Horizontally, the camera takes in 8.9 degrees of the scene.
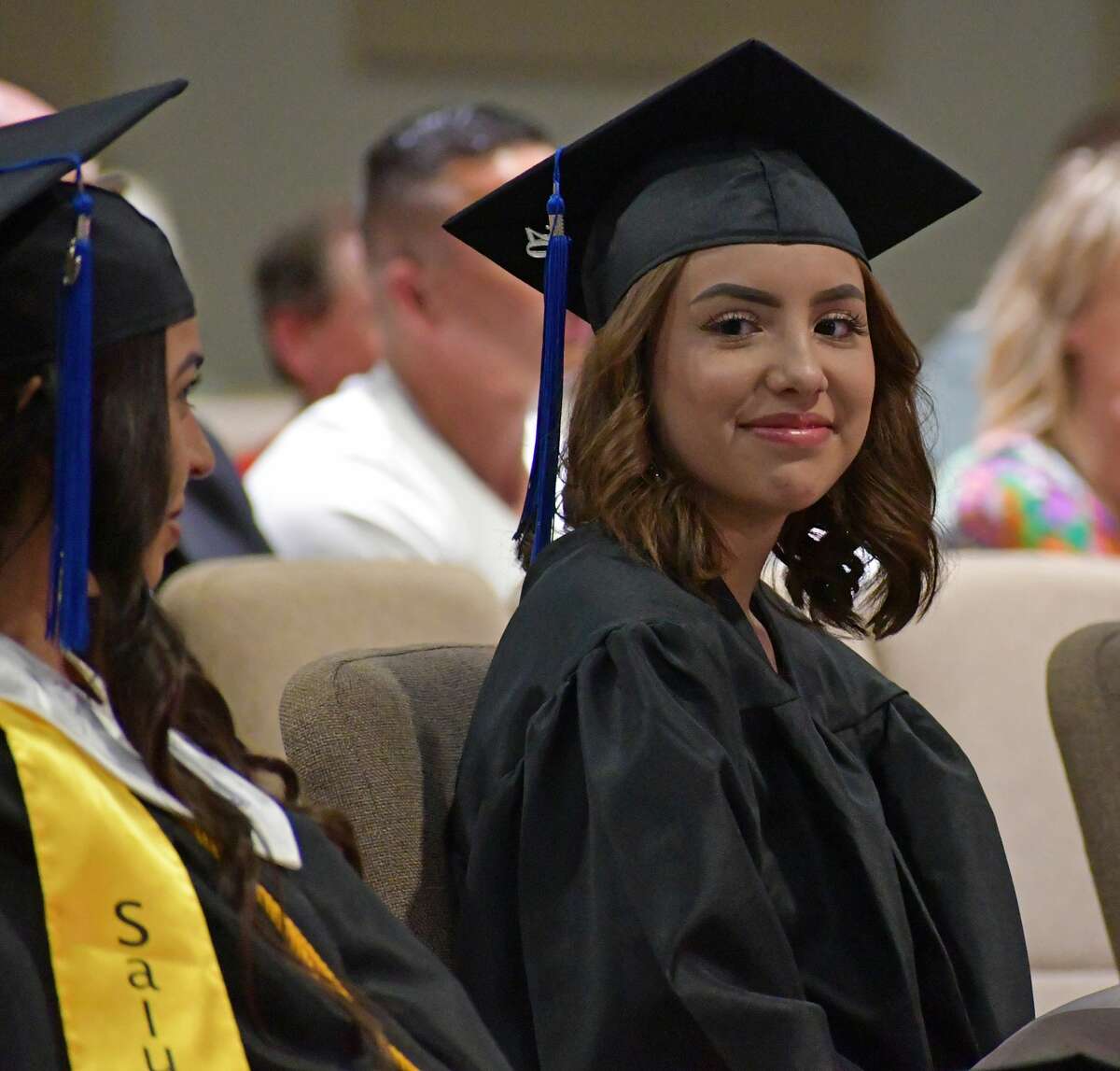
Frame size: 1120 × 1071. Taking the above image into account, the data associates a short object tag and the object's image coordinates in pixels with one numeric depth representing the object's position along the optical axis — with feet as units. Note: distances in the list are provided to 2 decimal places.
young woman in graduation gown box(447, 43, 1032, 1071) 13.59
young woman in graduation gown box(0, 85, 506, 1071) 12.94
